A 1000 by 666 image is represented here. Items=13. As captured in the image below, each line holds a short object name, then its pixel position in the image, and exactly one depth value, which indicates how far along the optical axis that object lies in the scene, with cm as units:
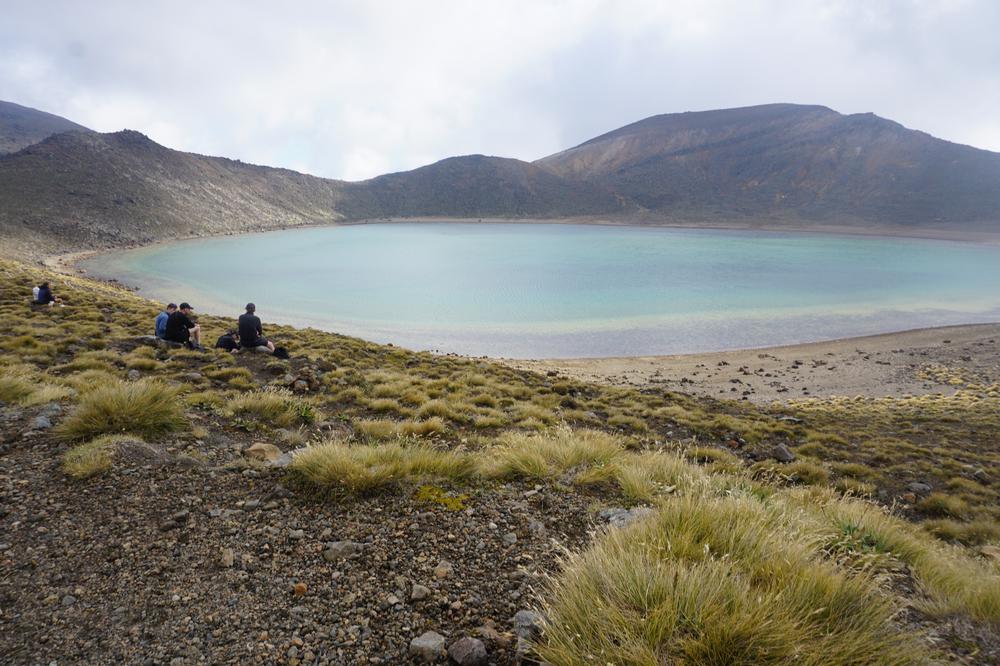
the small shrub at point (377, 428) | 609
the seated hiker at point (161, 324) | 1088
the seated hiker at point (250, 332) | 1090
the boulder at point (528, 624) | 224
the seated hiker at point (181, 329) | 1054
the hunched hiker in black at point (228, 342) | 1064
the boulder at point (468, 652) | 214
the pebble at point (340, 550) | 297
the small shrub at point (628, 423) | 939
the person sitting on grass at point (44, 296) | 1401
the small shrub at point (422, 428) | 638
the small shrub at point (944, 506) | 691
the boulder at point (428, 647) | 218
